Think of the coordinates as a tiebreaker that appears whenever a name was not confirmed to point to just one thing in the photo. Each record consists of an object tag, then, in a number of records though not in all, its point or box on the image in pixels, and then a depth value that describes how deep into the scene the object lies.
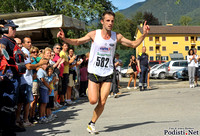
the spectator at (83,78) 14.27
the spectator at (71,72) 11.89
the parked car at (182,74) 25.61
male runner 6.21
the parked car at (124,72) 40.55
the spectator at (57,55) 10.43
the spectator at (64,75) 11.17
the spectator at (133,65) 17.69
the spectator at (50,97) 8.16
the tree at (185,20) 155.44
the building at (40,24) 11.82
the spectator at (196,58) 16.65
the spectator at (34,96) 7.76
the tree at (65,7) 22.58
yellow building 86.94
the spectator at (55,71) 9.83
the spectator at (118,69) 14.80
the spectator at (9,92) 5.65
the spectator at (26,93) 7.03
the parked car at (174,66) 28.50
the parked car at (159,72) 31.17
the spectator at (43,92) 7.83
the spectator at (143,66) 15.84
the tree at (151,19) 97.50
